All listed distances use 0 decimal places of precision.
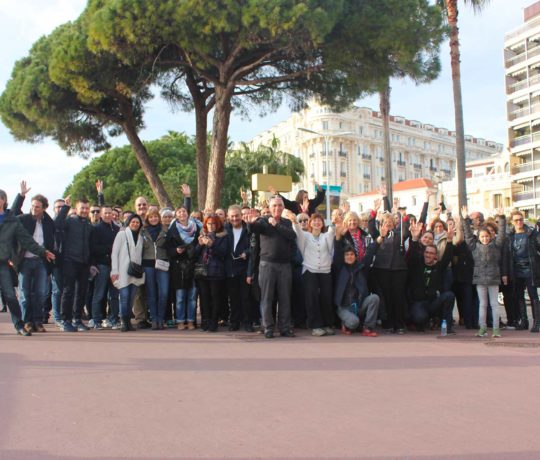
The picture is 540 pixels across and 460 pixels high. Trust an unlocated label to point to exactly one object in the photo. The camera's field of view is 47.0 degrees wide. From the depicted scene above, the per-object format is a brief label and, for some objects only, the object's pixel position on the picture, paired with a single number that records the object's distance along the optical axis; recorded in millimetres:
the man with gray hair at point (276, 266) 8938
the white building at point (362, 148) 93312
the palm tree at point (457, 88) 19750
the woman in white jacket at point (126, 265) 9414
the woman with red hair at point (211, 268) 9602
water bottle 9258
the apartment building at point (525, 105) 56406
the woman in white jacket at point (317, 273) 9250
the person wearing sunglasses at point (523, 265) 9812
